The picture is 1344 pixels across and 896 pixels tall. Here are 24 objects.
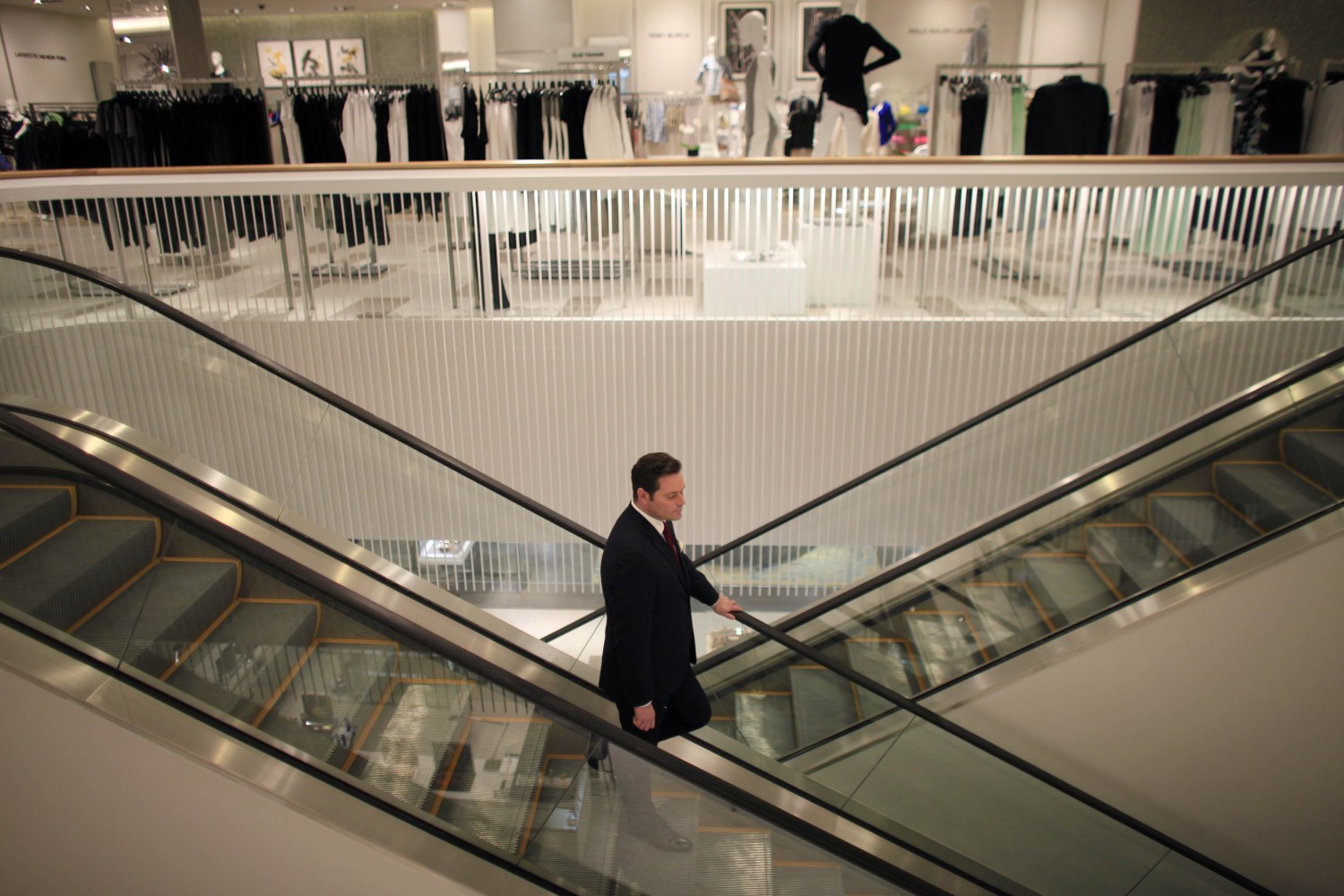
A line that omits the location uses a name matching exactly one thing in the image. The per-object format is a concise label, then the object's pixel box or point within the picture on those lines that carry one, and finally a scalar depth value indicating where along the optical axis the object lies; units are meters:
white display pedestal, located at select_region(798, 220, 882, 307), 5.16
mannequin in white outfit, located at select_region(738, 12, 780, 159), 6.68
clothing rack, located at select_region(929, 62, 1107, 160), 6.26
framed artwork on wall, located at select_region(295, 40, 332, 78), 10.49
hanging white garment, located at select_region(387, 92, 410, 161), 6.95
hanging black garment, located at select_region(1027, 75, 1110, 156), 6.55
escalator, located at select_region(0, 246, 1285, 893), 2.29
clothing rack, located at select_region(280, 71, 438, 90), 6.97
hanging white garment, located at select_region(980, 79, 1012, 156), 6.73
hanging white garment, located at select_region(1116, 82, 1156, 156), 6.73
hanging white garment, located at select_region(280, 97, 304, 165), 7.02
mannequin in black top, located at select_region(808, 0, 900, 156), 6.02
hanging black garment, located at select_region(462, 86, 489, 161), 6.91
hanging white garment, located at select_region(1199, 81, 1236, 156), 6.59
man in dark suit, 2.64
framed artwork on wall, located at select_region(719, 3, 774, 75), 10.51
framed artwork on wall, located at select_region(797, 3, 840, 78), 10.46
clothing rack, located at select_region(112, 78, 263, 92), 6.84
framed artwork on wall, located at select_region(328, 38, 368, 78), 10.48
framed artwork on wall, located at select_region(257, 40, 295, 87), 10.49
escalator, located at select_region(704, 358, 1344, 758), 3.53
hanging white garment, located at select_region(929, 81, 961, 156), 6.80
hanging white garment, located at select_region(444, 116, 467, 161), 7.08
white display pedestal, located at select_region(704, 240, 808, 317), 5.16
